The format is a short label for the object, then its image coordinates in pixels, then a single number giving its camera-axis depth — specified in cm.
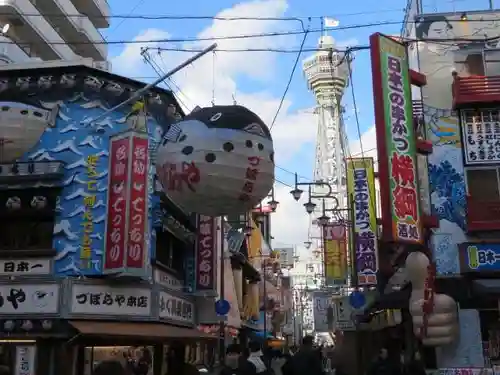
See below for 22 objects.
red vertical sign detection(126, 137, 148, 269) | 1566
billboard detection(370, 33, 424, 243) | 1392
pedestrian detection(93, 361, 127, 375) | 454
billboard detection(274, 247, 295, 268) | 5905
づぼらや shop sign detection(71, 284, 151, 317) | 1588
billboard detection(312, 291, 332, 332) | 4059
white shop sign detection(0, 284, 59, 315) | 1584
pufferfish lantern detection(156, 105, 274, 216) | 789
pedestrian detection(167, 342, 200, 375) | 1052
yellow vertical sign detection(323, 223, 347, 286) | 3091
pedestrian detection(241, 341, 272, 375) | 822
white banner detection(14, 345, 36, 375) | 1541
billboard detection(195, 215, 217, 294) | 2017
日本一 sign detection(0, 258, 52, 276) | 1631
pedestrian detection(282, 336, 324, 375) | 856
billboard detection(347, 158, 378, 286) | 2267
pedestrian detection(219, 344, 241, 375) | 816
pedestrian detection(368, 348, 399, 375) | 902
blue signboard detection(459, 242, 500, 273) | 1584
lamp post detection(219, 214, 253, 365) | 2308
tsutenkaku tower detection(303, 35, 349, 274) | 11375
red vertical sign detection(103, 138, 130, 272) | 1566
